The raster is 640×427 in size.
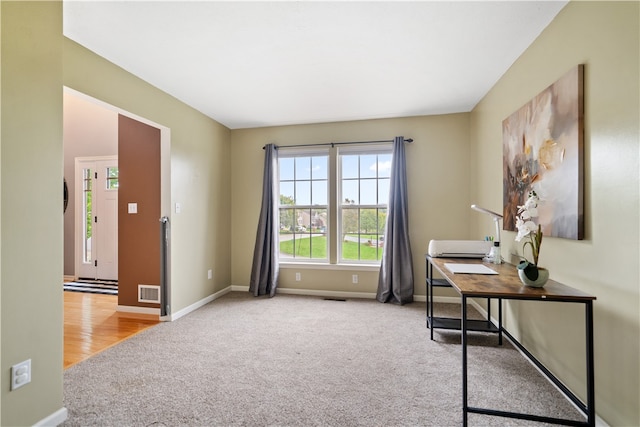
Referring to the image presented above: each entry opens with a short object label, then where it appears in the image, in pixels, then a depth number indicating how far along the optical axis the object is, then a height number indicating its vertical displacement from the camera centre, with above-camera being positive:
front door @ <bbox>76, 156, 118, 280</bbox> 4.85 -0.08
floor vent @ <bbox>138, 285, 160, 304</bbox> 3.35 -0.94
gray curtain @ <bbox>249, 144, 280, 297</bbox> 4.02 -0.31
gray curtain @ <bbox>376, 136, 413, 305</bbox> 3.65 -0.39
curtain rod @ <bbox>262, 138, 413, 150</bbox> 3.81 +0.96
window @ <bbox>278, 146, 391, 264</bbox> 4.00 +0.14
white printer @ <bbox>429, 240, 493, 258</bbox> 2.70 -0.35
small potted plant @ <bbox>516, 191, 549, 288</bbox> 1.57 -0.28
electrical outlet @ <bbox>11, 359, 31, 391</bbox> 1.39 -0.79
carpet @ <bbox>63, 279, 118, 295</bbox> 4.27 -1.14
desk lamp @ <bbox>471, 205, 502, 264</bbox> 2.40 -0.33
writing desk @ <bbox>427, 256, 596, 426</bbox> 1.38 -0.42
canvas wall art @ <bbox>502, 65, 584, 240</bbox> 1.64 +0.38
